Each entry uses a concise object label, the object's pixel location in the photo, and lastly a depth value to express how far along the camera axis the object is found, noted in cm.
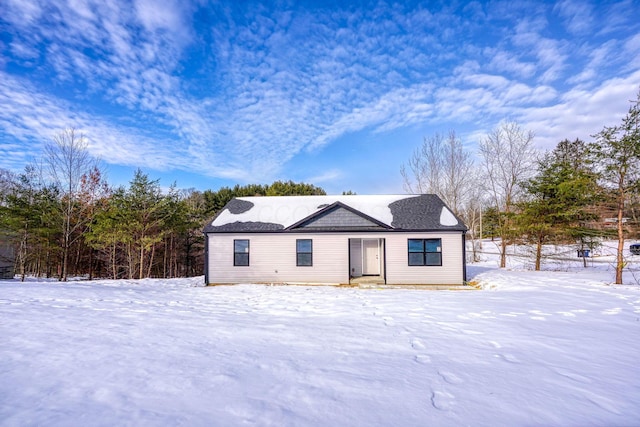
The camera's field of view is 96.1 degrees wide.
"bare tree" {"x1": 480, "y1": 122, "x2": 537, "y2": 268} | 1994
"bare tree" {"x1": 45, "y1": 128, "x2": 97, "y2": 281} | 1592
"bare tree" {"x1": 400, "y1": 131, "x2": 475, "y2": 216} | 2450
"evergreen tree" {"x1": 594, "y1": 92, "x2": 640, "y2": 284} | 1052
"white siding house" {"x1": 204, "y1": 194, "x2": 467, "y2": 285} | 1291
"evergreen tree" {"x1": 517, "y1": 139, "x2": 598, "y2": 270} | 1411
